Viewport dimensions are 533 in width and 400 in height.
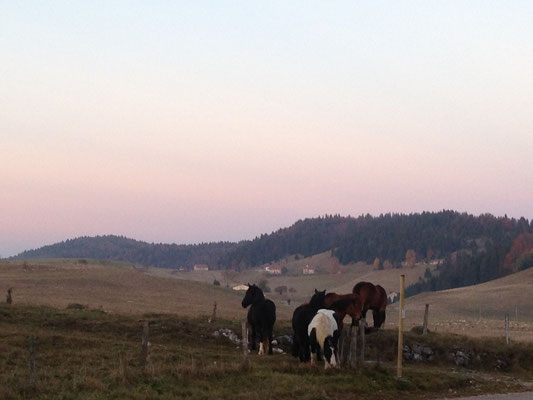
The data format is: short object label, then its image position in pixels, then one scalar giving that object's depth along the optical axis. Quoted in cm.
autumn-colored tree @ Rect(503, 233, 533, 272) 17325
